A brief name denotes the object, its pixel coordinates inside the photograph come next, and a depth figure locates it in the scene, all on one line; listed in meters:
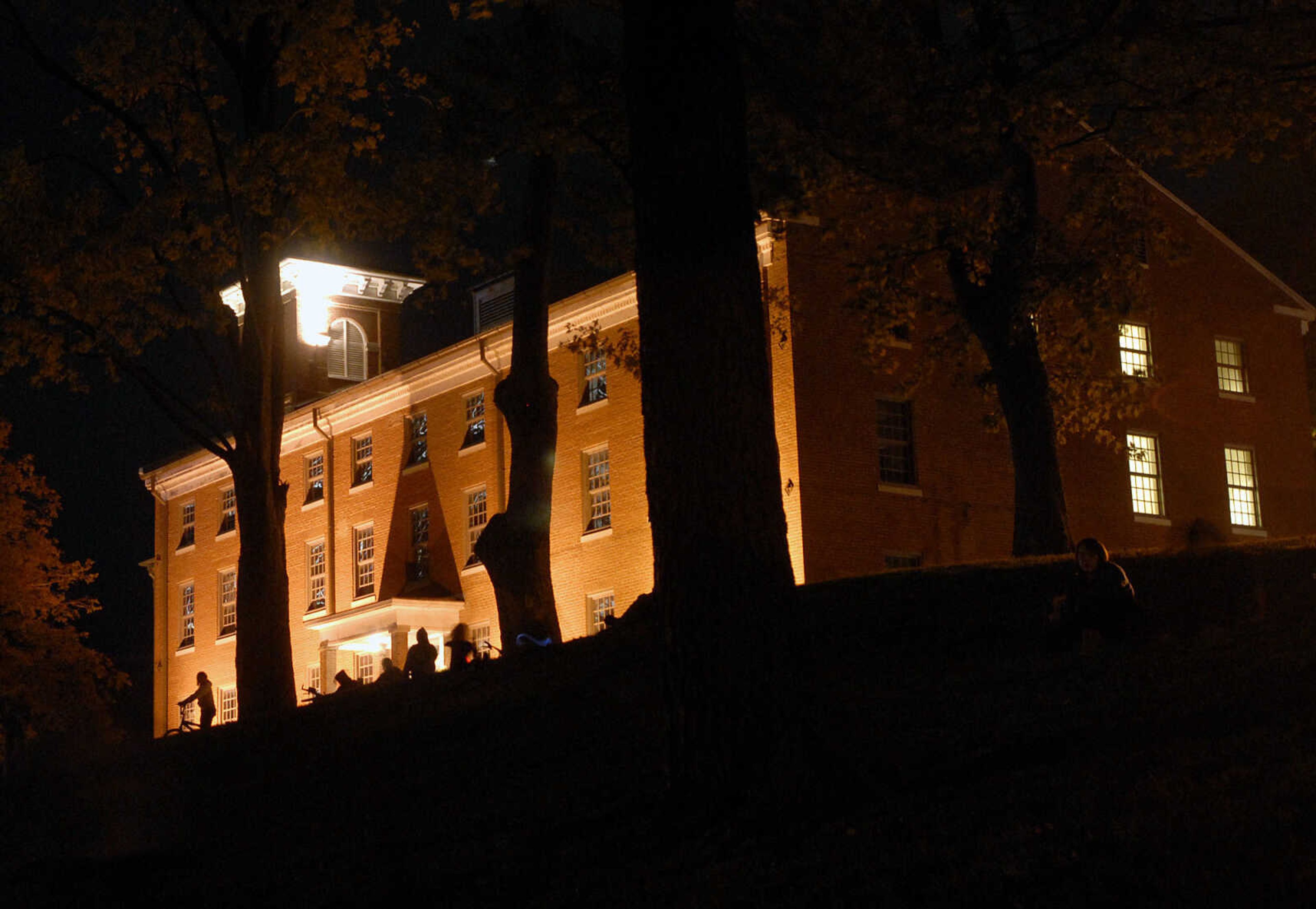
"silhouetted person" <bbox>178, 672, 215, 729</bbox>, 36.69
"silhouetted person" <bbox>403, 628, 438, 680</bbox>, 25.30
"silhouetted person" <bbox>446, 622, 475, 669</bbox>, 24.34
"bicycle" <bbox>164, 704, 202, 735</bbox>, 24.86
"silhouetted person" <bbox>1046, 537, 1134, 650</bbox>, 13.31
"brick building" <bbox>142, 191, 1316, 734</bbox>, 33.47
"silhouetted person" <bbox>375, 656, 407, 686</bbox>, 24.42
